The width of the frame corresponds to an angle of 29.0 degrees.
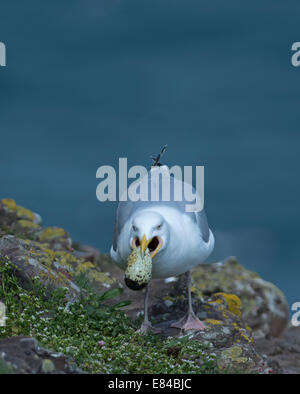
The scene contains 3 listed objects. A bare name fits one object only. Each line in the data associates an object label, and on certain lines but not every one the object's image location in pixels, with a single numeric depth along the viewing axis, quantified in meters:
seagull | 6.51
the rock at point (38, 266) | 7.46
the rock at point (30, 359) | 5.07
